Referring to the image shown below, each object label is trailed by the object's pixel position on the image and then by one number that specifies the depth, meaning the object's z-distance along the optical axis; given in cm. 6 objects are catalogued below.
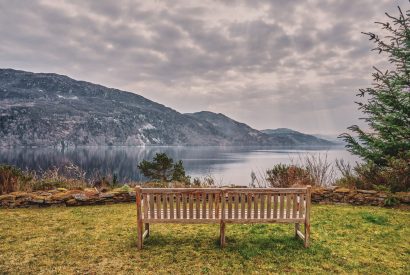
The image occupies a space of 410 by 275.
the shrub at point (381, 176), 907
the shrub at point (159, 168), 1897
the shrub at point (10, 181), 978
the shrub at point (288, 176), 1137
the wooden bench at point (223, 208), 515
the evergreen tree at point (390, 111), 905
